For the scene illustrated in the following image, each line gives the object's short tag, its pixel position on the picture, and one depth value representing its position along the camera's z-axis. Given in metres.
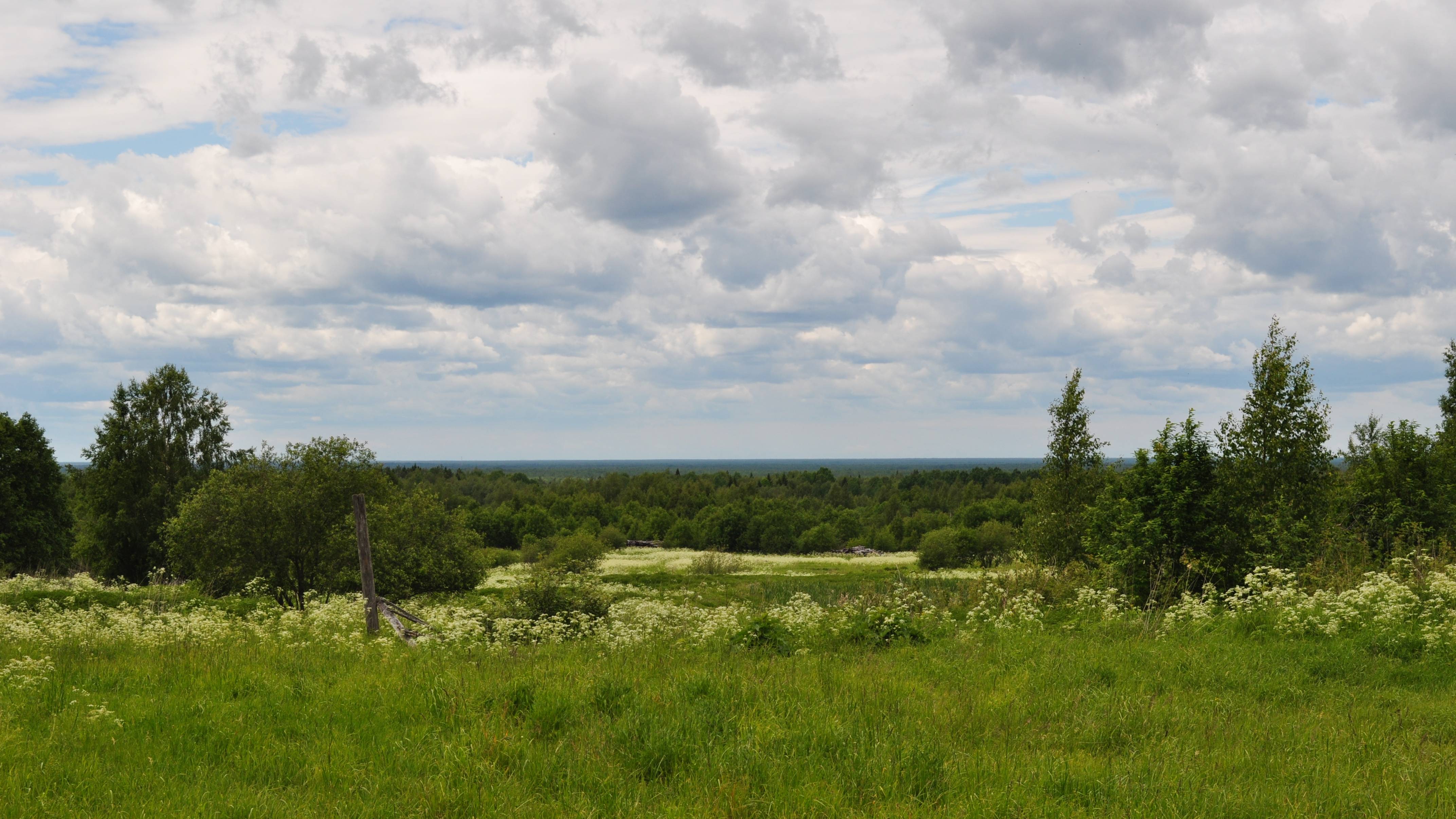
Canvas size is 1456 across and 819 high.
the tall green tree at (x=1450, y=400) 40.41
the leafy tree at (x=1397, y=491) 26.56
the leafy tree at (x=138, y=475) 48.59
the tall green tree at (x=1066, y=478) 34.25
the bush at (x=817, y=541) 118.12
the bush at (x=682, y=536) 121.56
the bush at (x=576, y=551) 77.31
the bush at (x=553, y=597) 17.61
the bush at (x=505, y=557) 73.38
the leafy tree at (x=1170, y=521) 20.23
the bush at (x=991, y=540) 88.88
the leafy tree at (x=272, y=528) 33.81
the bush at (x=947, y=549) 88.94
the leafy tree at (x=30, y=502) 44.44
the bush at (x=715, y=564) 75.19
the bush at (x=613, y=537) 106.62
